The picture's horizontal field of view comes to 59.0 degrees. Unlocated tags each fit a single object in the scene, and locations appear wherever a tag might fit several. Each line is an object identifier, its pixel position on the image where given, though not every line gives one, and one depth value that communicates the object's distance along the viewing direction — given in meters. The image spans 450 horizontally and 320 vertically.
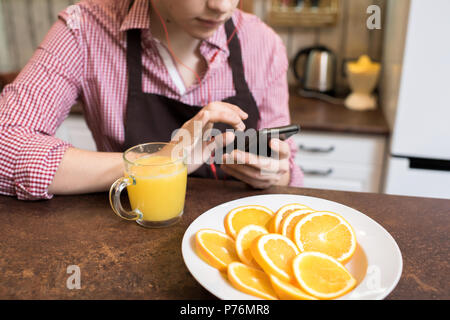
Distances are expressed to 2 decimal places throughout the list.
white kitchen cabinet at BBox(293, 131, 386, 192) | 1.87
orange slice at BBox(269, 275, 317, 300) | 0.56
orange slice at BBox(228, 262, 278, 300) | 0.57
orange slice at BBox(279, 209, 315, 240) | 0.70
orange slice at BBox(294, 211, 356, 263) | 0.67
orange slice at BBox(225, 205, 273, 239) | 0.73
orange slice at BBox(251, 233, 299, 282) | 0.59
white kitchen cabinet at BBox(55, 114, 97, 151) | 2.05
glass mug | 0.78
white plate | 0.57
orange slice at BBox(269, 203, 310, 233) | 0.72
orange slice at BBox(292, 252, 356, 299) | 0.56
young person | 0.91
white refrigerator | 1.54
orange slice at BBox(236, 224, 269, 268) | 0.64
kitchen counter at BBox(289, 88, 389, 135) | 1.83
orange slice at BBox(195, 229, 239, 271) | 0.63
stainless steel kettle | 2.19
